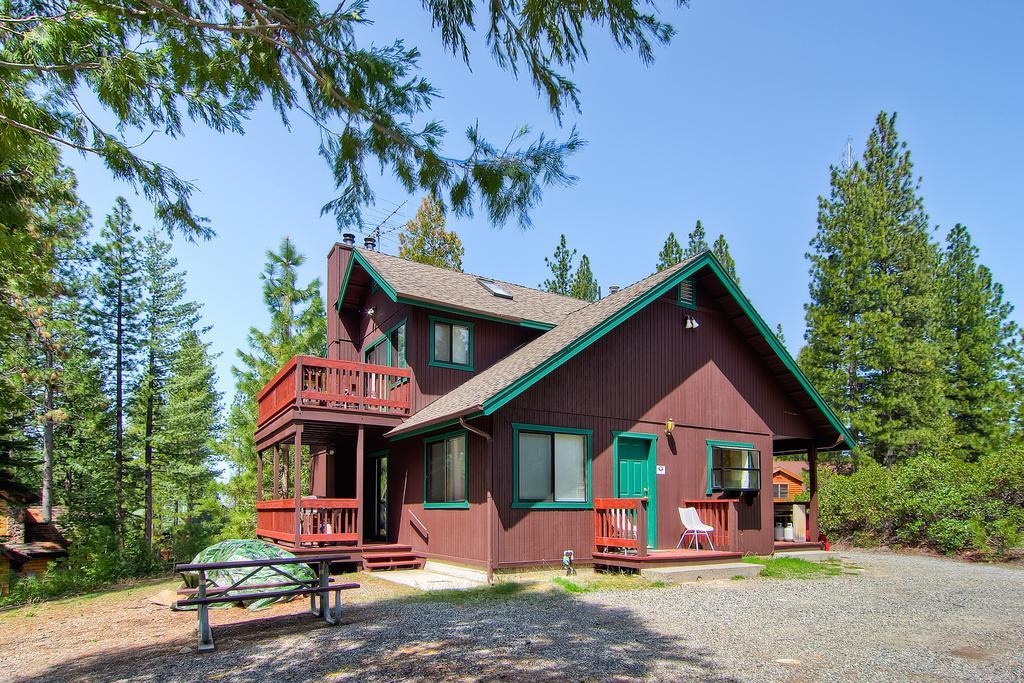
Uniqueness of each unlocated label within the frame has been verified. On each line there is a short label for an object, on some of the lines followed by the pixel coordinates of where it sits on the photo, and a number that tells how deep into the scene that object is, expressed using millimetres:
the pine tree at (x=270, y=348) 28484
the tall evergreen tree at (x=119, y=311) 30062
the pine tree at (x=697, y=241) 33062
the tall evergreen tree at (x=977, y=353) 30062
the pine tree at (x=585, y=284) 35938
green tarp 9461
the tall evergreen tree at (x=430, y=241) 32938
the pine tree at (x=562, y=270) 36469
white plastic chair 13070
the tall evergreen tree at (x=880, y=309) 28703
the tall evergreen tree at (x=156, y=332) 31031
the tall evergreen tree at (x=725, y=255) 32594
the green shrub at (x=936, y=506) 14820
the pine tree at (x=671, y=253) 33562
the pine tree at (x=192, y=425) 32062
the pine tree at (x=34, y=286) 9387
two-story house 12250
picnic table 7012
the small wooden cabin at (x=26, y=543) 22484
